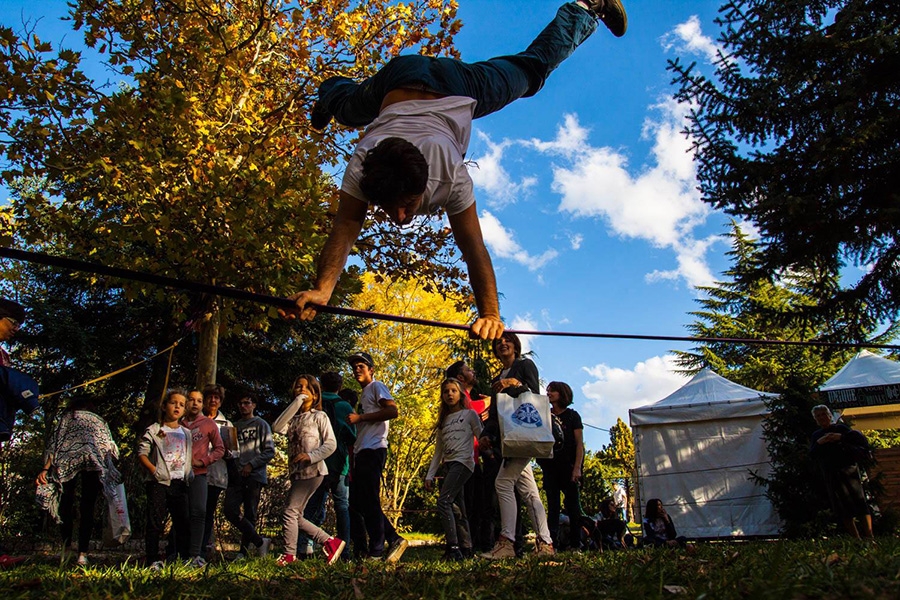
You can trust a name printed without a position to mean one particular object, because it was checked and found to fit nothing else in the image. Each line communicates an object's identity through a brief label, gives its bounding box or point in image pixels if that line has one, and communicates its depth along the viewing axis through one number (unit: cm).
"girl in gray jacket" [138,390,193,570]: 569
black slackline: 271
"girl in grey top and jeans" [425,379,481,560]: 558
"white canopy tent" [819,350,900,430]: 1123
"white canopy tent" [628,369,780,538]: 1199
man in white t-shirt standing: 547
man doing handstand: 348
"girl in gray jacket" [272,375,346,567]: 530
